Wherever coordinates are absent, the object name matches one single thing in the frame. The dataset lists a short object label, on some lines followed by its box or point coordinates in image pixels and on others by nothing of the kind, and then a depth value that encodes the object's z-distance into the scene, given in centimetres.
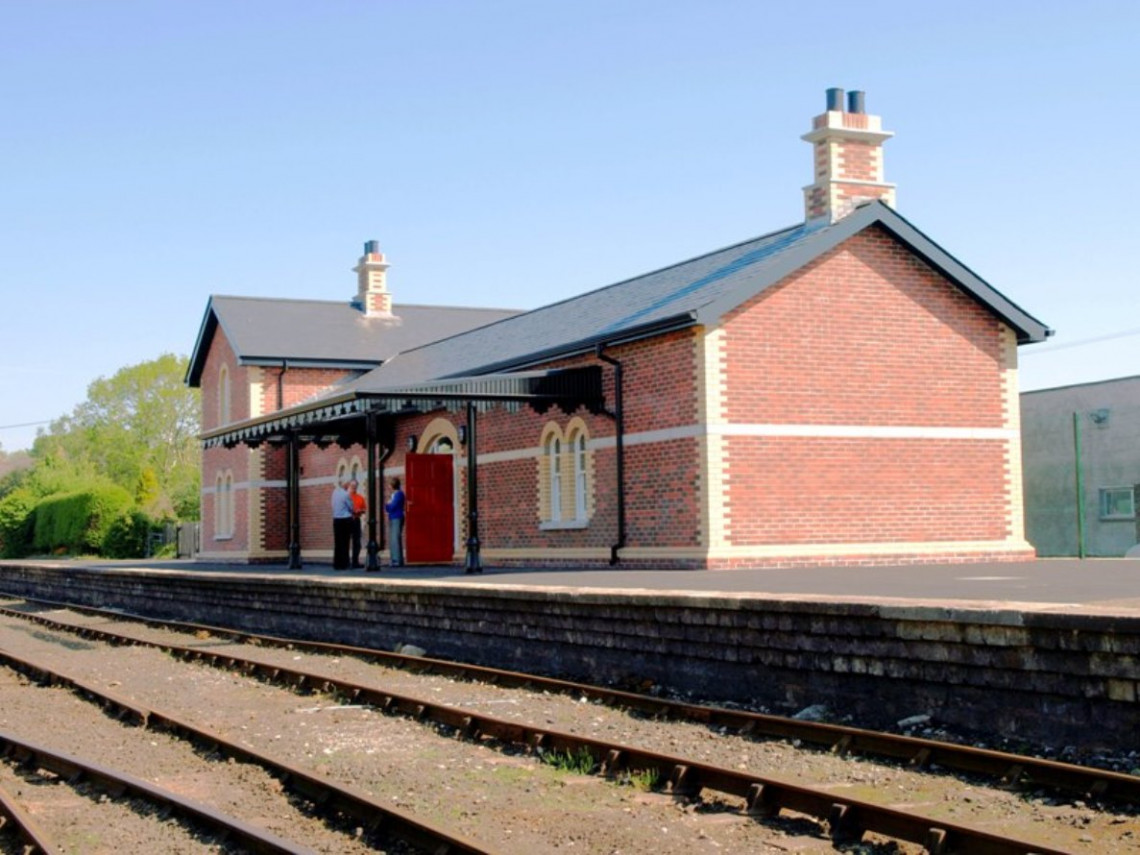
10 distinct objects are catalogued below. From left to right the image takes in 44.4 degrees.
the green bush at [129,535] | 5138
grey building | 3234
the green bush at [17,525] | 5919
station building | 2017
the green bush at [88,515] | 5191
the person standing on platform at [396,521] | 2502
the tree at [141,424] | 8250
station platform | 1070
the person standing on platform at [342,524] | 2370
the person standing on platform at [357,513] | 2531
